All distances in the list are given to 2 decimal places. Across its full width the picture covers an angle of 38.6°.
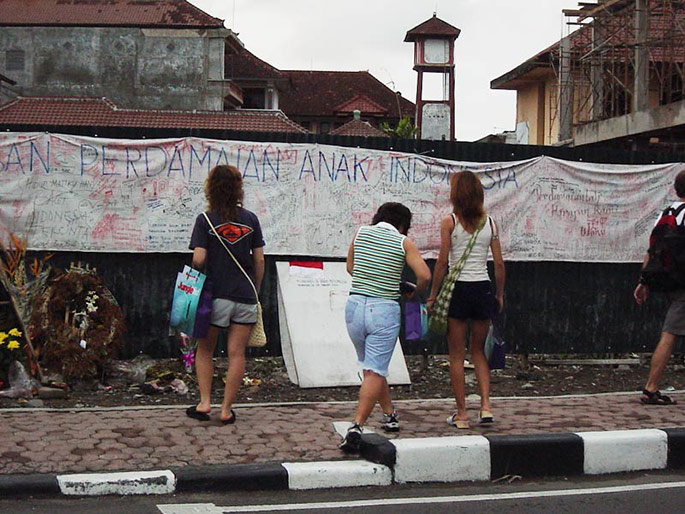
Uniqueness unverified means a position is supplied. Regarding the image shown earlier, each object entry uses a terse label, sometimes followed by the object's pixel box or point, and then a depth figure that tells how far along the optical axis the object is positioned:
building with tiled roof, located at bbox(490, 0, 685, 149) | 25.30
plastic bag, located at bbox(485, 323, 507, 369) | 7.23
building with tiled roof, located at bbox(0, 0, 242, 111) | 50.34
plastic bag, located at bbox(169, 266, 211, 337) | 6.90
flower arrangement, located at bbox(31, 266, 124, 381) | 8.05
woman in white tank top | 6.90
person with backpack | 7.99
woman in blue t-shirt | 6.95
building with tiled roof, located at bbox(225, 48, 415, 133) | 57.06
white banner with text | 8.70
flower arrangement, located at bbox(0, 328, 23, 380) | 7.88
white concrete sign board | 8.59
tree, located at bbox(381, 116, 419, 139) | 50.14
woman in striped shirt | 6.45
